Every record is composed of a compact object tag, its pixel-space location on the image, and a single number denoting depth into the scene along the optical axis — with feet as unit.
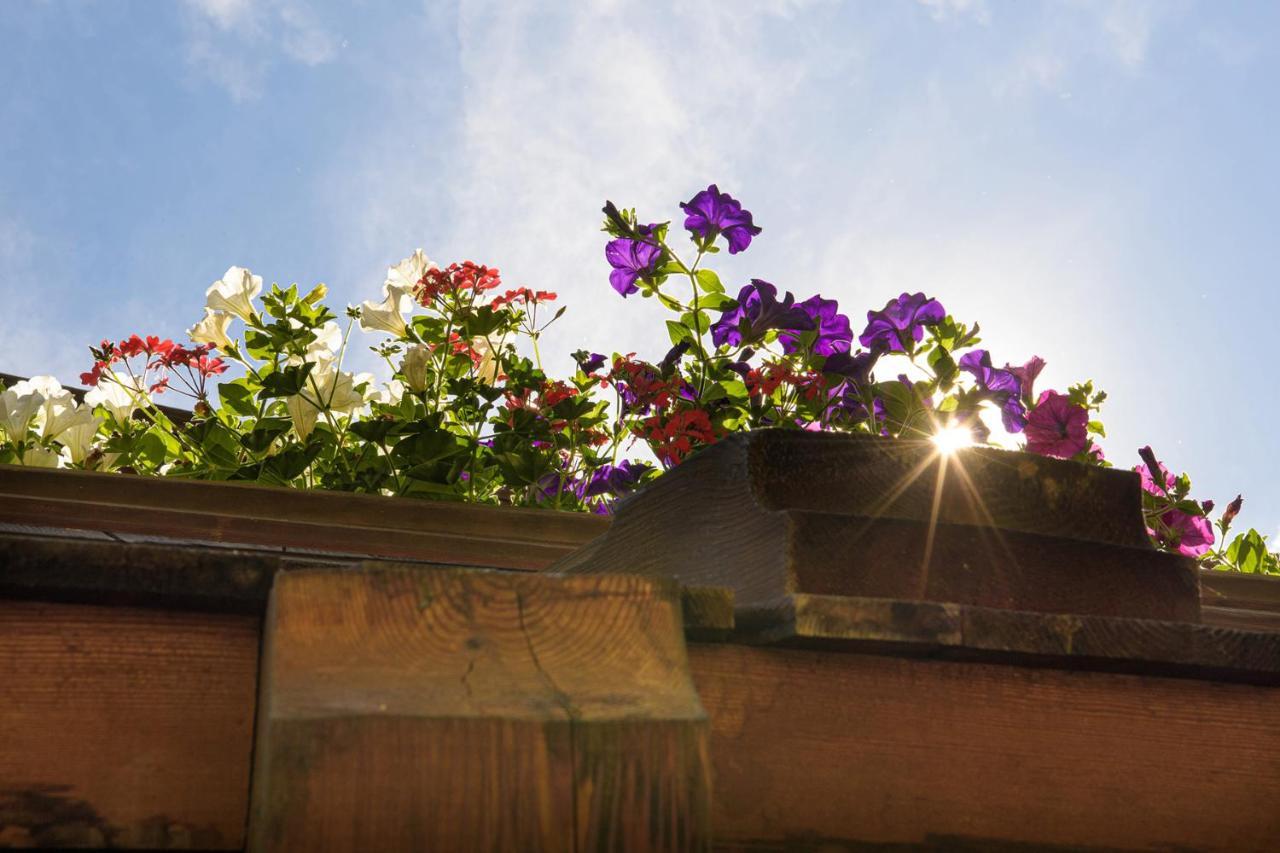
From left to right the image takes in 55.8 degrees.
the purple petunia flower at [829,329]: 9.04
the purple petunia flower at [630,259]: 9.02
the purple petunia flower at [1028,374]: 9.75
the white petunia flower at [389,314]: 10.05
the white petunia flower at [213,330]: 9.91
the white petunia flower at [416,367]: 9.32
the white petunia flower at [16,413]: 9.01
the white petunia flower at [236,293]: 9.74
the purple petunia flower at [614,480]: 9.71
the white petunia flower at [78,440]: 9.38
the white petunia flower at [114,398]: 10.09
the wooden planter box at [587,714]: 2.78
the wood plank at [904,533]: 4.04
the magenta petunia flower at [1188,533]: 10.78
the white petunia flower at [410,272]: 10.24
